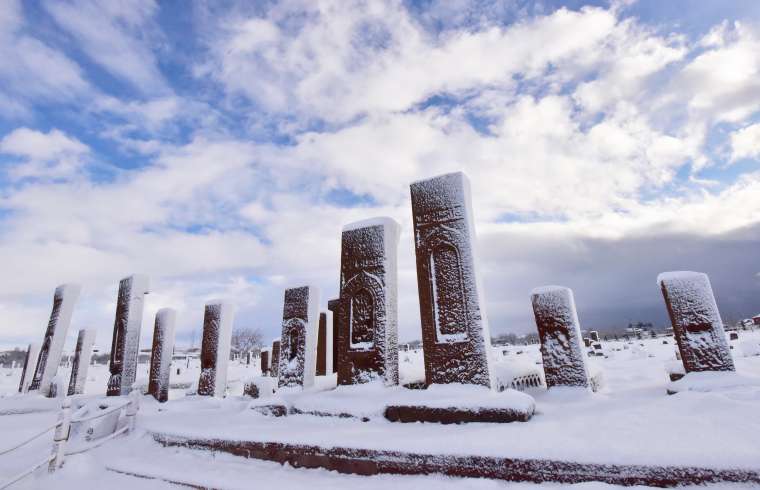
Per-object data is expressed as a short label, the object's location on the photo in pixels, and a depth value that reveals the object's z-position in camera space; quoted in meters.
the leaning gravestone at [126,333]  8.44
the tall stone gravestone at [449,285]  4.56
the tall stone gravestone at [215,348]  7.51
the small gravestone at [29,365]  11.37
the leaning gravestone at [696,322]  4.72
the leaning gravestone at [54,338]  9.98
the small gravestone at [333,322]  9.54
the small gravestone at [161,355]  8.10
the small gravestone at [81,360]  10.08
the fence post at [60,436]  4.53
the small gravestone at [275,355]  10.96
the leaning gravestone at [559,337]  5.38
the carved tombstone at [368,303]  5.25
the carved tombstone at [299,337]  6.43
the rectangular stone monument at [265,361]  14.66
